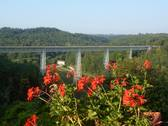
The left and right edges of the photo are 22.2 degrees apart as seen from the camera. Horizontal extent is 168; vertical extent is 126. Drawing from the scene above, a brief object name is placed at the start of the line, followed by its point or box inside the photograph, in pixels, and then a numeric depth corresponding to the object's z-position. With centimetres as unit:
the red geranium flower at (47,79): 383
